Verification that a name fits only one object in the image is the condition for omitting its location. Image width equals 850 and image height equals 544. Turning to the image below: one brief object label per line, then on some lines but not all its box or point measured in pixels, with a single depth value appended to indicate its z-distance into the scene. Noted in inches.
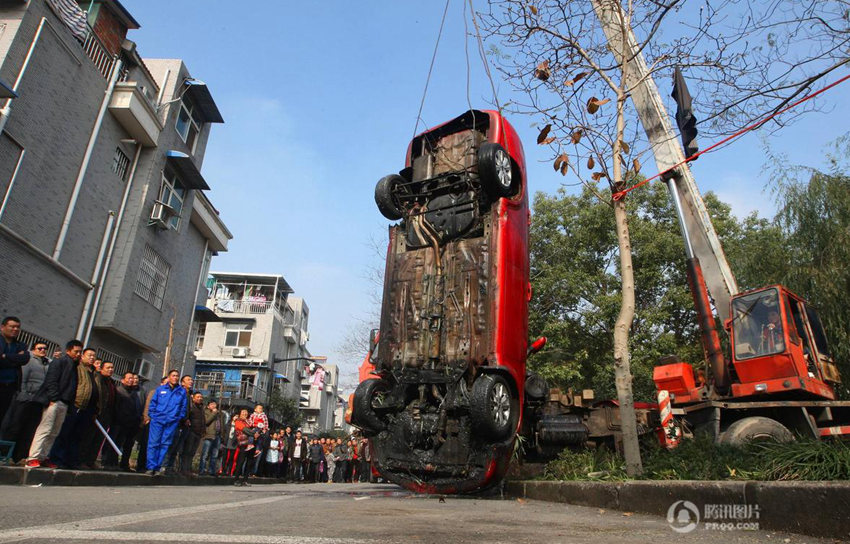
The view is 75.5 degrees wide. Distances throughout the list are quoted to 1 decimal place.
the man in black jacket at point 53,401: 277.0
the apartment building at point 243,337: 1589.6
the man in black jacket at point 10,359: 276.2
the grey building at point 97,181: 445.7
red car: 261.1
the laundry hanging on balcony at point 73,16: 489.1
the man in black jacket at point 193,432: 436.8
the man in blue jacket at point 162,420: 349.4
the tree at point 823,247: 514.0
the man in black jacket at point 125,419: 360.5
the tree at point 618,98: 253.9
